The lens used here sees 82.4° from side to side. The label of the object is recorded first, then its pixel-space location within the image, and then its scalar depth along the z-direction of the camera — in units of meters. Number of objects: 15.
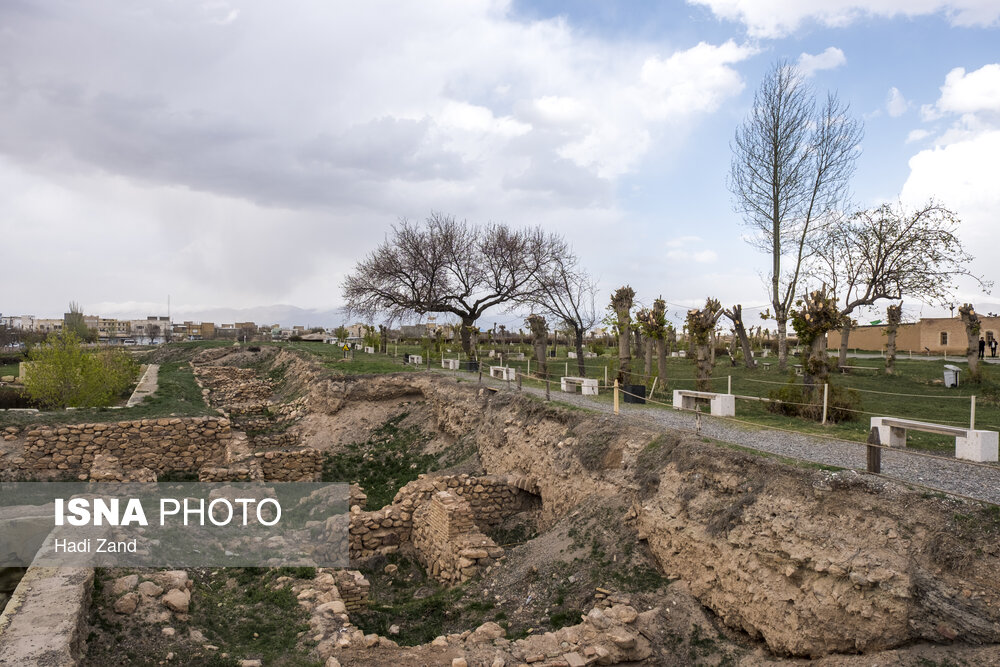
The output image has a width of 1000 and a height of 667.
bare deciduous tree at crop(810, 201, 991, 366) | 25.75
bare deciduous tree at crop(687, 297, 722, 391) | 17.73
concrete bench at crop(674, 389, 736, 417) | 13.72
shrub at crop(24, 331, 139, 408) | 20.89
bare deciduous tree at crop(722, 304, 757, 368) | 29.84
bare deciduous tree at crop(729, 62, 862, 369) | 27.25
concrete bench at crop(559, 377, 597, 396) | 18.16
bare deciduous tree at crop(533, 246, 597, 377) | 30.09
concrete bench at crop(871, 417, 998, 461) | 8.59
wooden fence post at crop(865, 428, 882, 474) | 6.98
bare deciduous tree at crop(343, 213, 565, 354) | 37.28
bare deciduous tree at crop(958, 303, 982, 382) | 20.17
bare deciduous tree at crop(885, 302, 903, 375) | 25.86
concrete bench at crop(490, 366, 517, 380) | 22.56
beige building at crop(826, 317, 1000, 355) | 39.16
